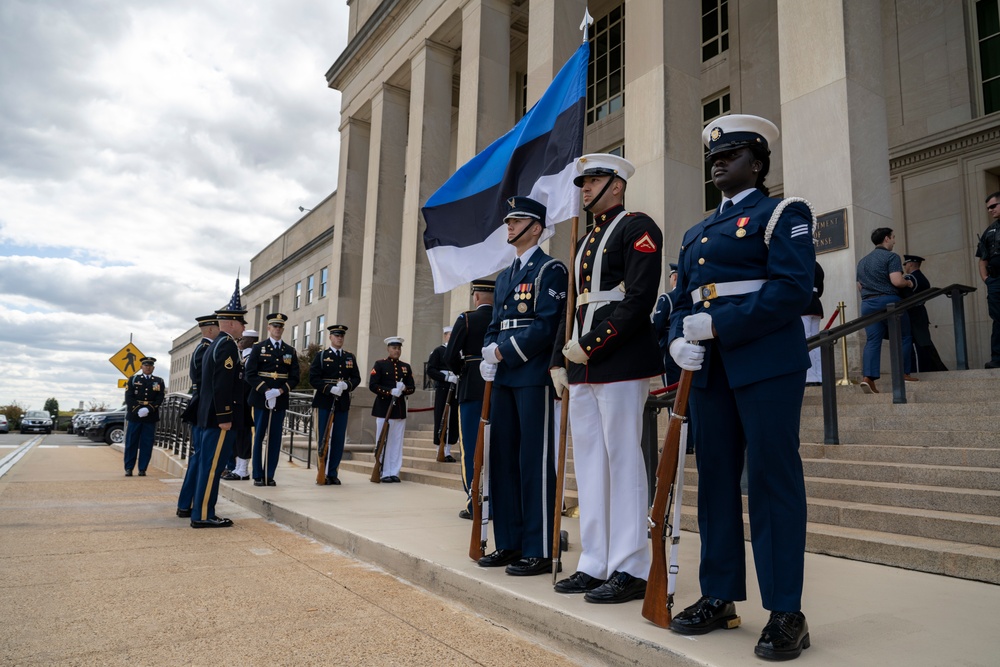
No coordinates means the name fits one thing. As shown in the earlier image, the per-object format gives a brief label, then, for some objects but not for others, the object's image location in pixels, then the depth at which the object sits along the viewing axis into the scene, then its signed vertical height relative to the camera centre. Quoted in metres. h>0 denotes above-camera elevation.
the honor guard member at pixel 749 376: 2.76 +0.21
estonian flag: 4.64 +1.78
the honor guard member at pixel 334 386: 9.41 +0.44
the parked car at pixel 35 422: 43.72 -0.67
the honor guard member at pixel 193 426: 7.07 -0.11
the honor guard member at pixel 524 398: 4.08 +0.14
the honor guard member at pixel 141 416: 12.78 -0.04
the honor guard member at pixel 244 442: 9.45 -0.36
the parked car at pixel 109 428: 26.78 -0.58
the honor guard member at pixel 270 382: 9.41 +0.47
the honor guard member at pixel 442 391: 9.08 +0.42
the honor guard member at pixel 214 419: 6.54 -0.03
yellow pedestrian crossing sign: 19.59 +1.50
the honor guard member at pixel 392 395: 9.95 +0.35
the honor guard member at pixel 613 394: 3.49 +0.15
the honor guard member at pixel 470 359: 6.84 +0.60
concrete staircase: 3.98 -0.36
